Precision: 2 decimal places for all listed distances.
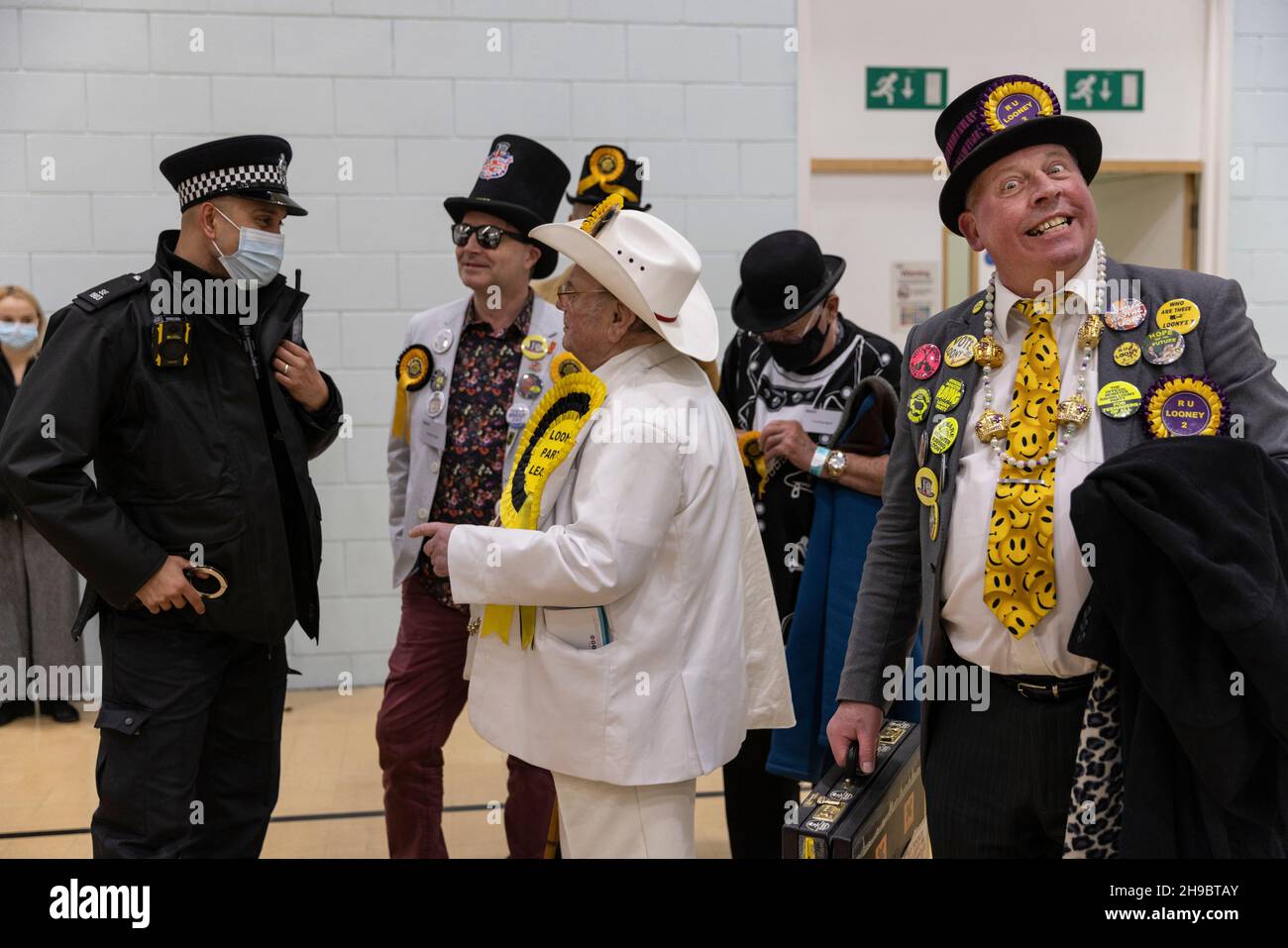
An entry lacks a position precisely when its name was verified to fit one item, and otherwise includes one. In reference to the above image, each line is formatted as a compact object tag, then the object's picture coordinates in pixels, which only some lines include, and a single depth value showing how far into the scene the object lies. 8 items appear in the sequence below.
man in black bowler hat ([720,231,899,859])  3.02
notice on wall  5.46
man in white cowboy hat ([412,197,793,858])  2.13
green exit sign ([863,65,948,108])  5.39
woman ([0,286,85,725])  4.84
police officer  2.32
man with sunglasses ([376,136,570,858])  3.06
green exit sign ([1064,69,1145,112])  5.47
